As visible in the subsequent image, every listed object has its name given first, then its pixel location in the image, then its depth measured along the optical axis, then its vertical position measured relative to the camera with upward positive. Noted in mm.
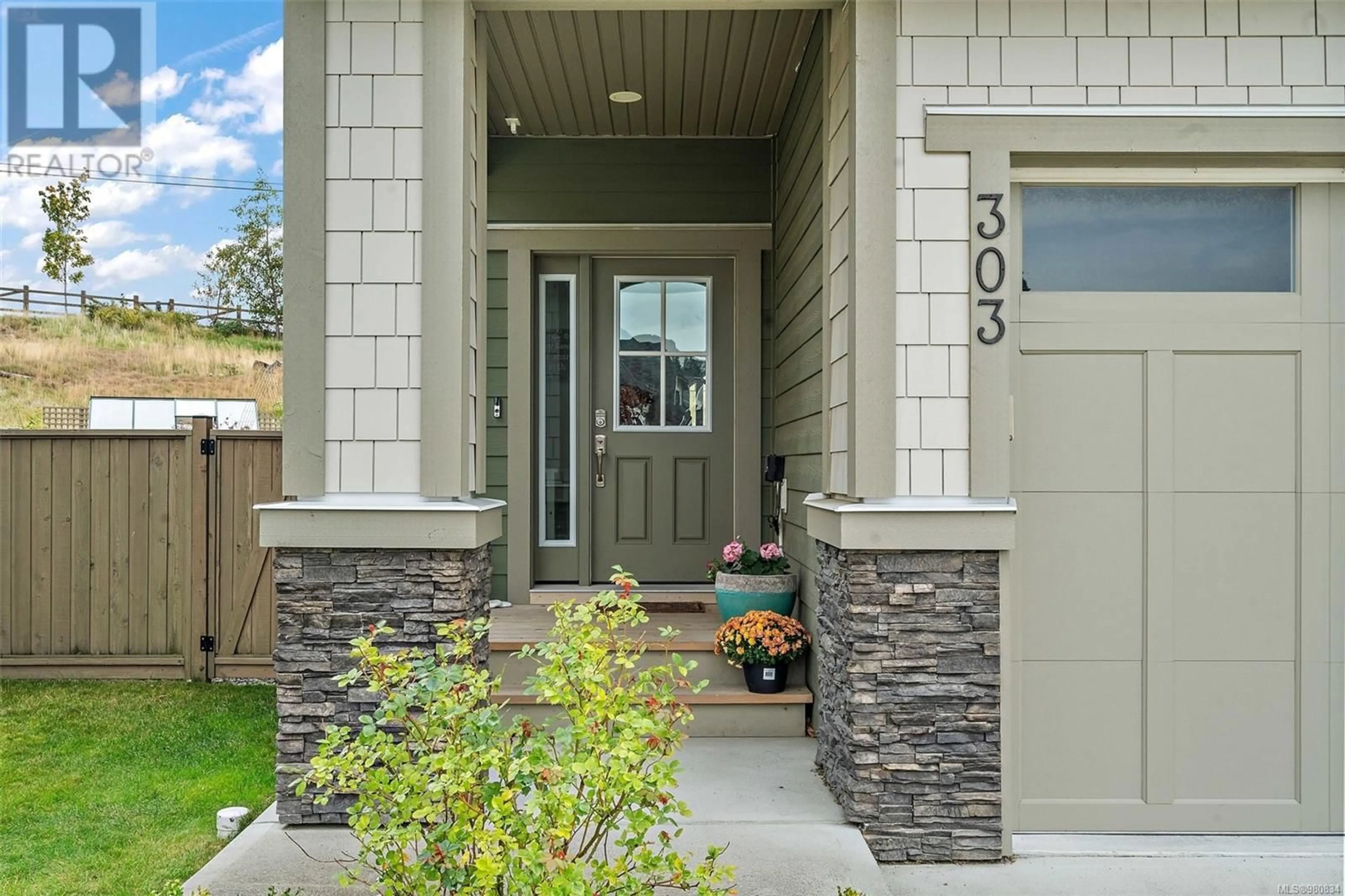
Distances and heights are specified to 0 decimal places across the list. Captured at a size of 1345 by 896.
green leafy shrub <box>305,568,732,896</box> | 1823 -687
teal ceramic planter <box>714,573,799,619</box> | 3998 -627
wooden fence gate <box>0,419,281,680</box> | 4855 -569
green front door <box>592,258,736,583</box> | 5148 +216
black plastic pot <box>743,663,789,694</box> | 3709 -941
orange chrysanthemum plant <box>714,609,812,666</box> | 3654 -773
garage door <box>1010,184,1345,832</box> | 2887 -296
